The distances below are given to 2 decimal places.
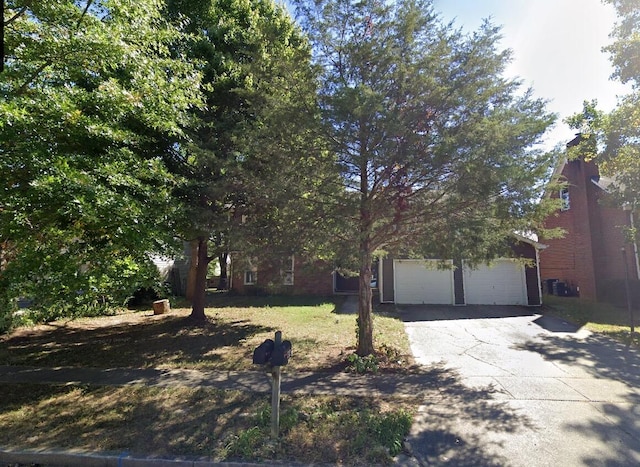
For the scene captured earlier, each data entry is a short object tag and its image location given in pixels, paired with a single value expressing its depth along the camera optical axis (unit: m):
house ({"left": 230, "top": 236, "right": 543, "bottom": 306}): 16.06
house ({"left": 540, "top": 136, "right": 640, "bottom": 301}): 16.27
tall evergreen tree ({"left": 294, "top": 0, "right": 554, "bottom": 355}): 5.70
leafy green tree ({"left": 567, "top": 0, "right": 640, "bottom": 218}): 10.28
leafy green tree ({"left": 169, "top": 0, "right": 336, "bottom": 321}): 6.47
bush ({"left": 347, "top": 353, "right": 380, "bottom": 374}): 6.78
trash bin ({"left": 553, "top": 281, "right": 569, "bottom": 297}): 18.55
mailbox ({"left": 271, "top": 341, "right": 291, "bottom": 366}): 4.17
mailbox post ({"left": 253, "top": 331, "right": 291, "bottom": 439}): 4.16
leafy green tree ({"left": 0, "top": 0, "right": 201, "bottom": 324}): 4.41
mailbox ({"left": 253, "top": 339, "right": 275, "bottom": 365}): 4.14
